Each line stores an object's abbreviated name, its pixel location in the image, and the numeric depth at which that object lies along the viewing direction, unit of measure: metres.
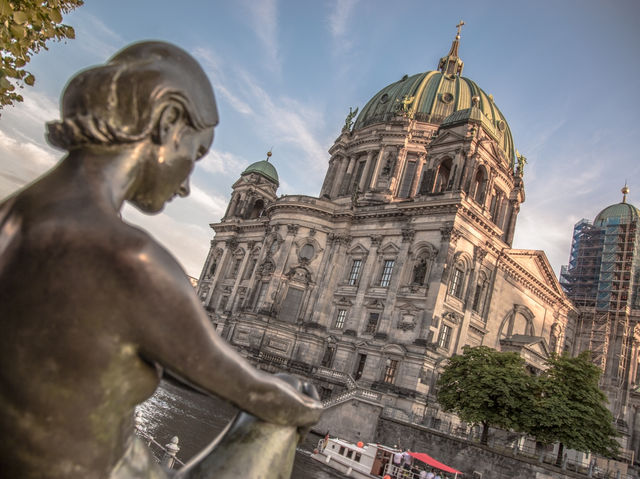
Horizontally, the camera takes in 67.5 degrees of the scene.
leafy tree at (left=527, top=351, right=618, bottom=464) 23.86
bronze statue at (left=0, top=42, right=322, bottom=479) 1.17
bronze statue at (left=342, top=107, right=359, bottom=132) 51.90
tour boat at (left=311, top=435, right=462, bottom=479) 20.44
